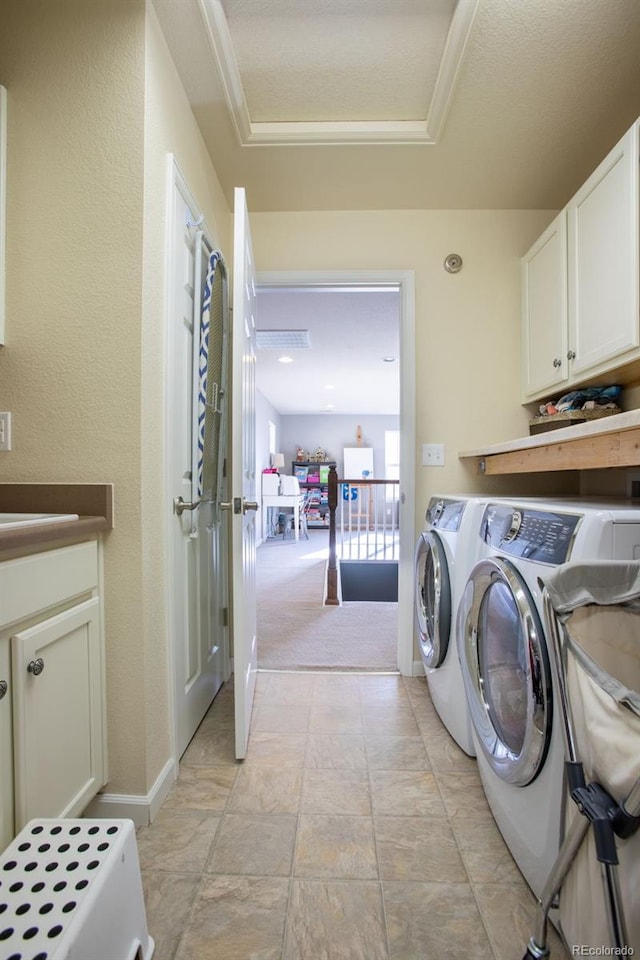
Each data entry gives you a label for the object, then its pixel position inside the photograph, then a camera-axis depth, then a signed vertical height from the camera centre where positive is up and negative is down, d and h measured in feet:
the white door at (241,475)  4.58 +0.04
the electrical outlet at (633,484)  5.94 -0.09
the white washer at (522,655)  2.85 -1.51
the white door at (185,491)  4.57 -0.13
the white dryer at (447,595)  4.83 -1.46
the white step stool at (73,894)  2.02 -2.19
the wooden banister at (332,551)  11.04 -2.01
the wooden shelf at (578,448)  3.23 +0.30
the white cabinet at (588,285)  4.42 +2.41
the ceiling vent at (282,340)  13.32 +4.61
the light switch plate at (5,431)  3.93 +0.46
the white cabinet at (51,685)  2.74 -1.53
